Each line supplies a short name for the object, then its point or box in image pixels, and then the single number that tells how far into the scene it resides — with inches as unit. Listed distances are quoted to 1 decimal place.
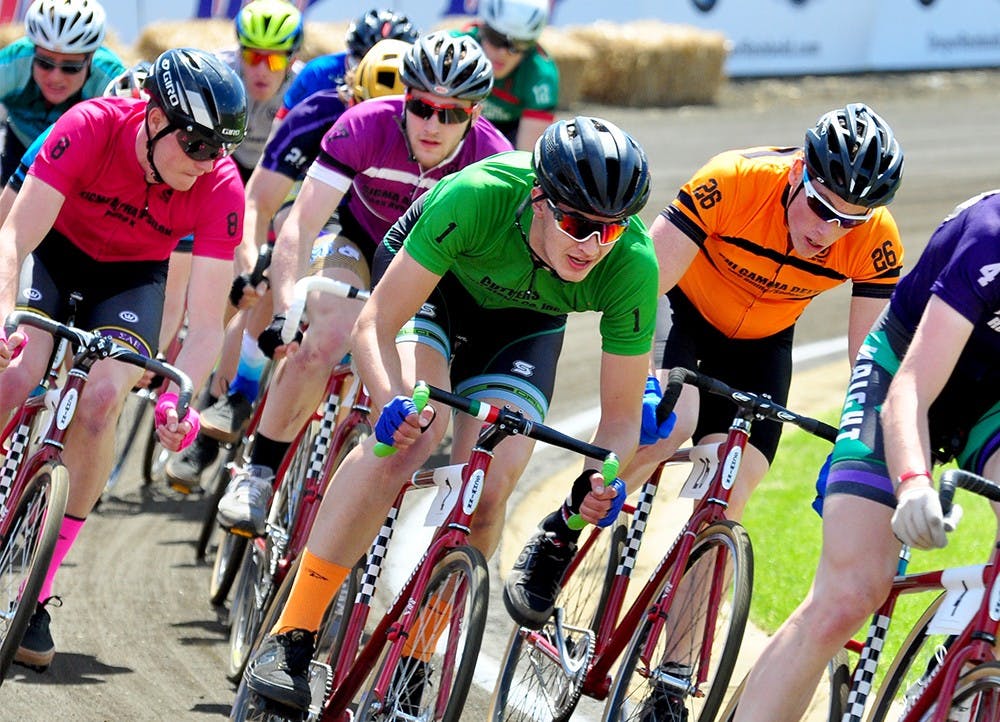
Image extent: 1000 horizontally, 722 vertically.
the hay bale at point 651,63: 1659.7
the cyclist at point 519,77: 793.6
